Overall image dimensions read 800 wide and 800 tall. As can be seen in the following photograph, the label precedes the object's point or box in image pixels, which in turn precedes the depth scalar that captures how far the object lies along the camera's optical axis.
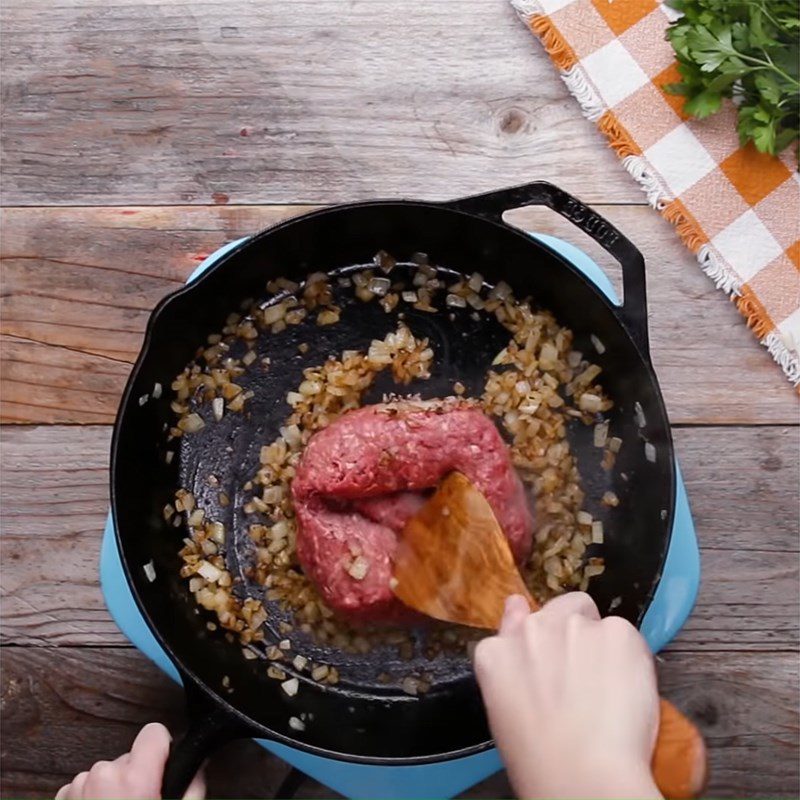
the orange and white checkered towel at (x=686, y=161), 1.35
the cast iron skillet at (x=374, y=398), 1.19
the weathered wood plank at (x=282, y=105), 1.40
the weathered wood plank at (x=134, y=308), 1.36
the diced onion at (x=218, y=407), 1.33
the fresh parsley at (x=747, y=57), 1.29
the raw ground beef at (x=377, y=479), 1.20
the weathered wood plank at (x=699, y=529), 1.34
